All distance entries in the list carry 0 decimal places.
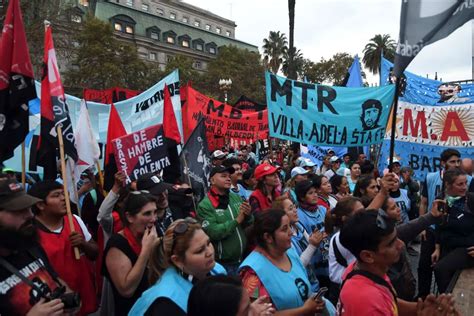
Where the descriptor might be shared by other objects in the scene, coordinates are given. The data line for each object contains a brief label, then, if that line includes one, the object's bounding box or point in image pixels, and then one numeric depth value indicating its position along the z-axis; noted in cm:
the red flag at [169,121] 549
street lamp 2063
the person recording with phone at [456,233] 338
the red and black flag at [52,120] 384
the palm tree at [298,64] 5007
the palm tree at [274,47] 6206
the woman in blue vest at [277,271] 243
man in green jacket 375
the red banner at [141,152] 454
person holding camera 204
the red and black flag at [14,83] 355
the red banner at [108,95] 982
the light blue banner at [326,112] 620
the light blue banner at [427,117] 594
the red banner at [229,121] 954
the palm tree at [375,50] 5188
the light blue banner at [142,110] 629
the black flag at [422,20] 298
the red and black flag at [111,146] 459
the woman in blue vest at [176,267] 195
